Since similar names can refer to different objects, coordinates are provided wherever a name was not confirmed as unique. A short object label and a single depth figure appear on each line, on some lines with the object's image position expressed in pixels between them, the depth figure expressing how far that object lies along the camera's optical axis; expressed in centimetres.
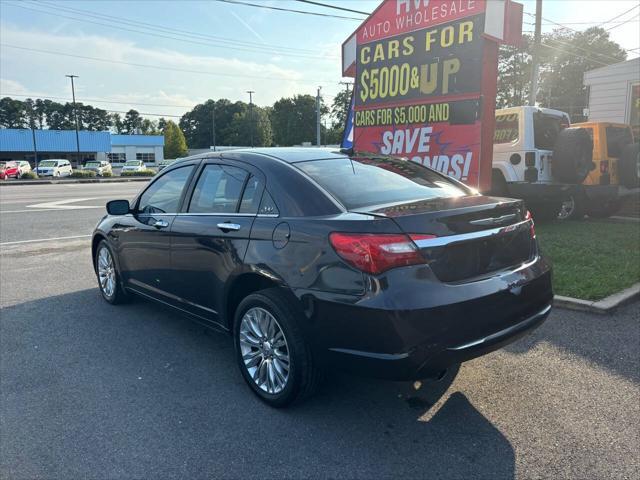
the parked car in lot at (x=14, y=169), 3872
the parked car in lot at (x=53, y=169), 4156
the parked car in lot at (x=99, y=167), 4447
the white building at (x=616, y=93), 1506
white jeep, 917
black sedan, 263
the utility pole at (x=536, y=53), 2031
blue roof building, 5988
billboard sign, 652
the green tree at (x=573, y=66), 4738
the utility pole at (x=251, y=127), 7758
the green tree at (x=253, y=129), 9344
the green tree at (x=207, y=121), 10425
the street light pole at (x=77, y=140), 6275
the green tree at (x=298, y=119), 9269
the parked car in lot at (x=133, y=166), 4486
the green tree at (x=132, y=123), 11819
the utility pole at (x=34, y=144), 6016
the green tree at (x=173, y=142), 8306
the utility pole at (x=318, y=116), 4087
